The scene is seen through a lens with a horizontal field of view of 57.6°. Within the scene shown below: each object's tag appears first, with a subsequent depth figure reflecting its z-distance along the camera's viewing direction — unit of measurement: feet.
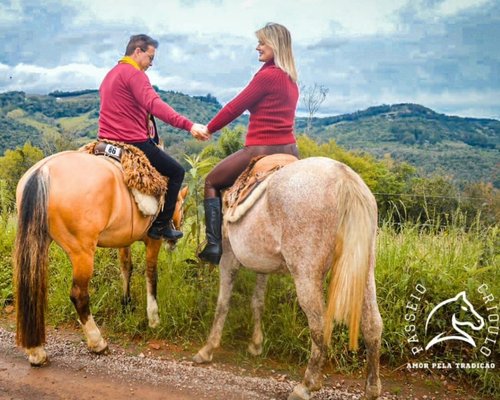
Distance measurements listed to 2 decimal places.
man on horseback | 13.84
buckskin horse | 12.12
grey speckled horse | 10.40
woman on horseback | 12.78
